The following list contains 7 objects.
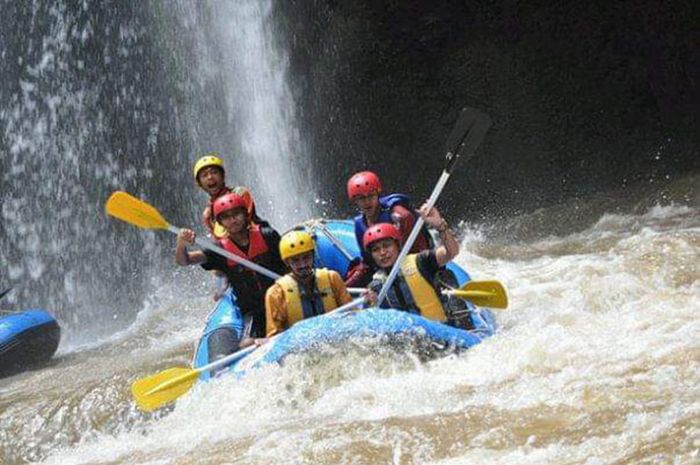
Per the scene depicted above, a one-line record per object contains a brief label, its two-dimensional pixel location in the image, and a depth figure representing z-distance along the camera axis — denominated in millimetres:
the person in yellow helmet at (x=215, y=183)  13414
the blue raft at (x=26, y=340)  18281
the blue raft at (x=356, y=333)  10227
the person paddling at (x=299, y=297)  11547
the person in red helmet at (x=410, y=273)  11539
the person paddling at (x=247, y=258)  12617
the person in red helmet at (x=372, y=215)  12977
